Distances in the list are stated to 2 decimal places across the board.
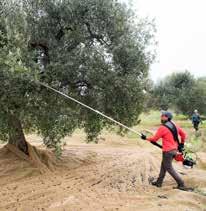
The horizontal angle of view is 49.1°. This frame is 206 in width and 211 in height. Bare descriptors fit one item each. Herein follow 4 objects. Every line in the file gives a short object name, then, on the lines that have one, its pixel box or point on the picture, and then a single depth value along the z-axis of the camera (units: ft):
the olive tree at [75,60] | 23.63
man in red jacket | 21.23
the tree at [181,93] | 79.69
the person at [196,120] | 54.30
